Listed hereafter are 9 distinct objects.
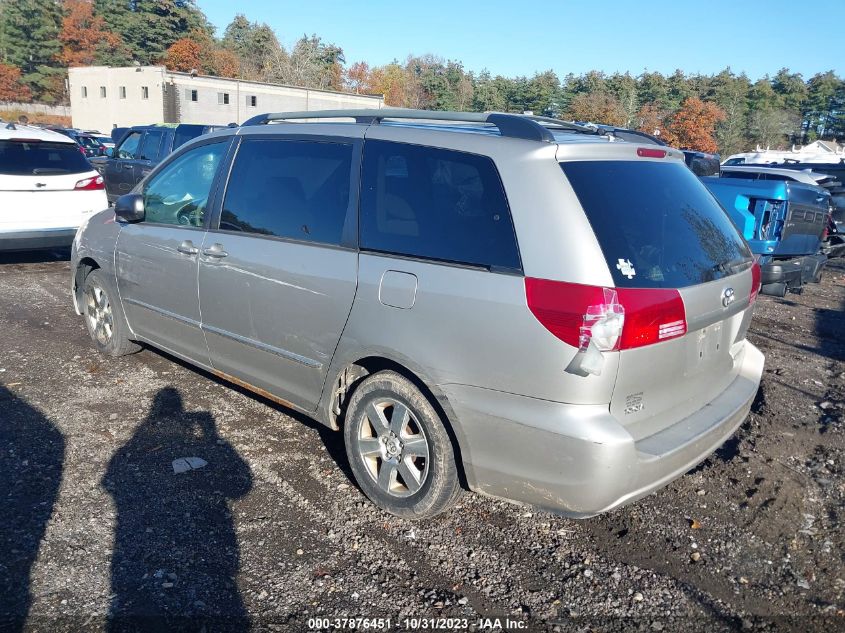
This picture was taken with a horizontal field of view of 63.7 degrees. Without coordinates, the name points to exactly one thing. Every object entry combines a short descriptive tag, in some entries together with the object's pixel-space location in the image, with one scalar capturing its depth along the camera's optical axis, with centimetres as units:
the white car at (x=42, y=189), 837
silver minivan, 282
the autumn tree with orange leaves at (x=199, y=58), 7225
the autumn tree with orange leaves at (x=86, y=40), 7250
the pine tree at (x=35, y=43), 7375
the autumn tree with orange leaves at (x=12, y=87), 7425
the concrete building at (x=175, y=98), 4863
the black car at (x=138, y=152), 1359
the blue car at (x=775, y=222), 762
